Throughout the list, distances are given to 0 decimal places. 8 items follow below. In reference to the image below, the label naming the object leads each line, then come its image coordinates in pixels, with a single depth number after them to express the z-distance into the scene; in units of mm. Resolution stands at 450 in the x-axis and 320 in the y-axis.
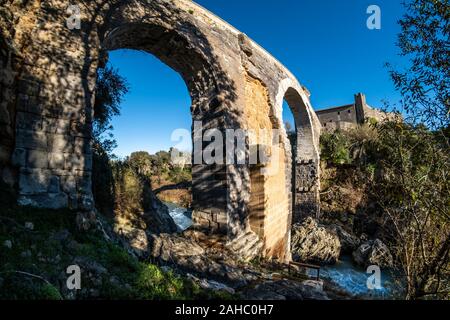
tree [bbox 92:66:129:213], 7203
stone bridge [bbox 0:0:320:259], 3414
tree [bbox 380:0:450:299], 3627
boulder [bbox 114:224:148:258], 4232
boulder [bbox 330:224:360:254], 11984
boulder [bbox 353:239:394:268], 10133
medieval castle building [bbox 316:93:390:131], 28261
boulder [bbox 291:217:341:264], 10562
